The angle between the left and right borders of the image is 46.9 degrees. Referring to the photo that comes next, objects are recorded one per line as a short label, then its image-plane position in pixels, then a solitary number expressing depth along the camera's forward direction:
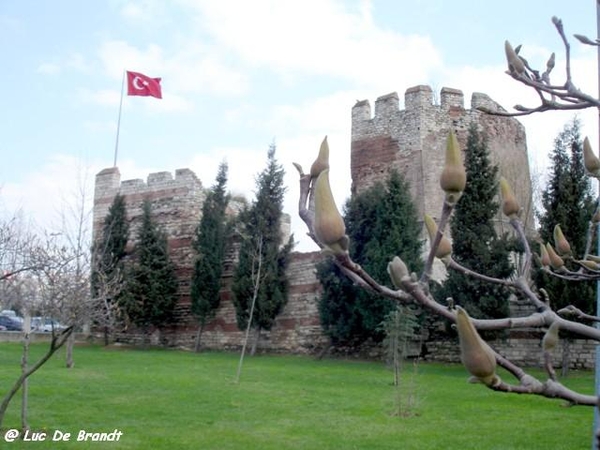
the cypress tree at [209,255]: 22.81
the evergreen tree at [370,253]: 18.14
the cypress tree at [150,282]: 23.56
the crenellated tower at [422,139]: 19.98
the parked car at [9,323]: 32.55
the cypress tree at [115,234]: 23.34
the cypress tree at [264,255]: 20.86
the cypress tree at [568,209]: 14.80
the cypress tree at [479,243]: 16.02
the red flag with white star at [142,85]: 25.81
